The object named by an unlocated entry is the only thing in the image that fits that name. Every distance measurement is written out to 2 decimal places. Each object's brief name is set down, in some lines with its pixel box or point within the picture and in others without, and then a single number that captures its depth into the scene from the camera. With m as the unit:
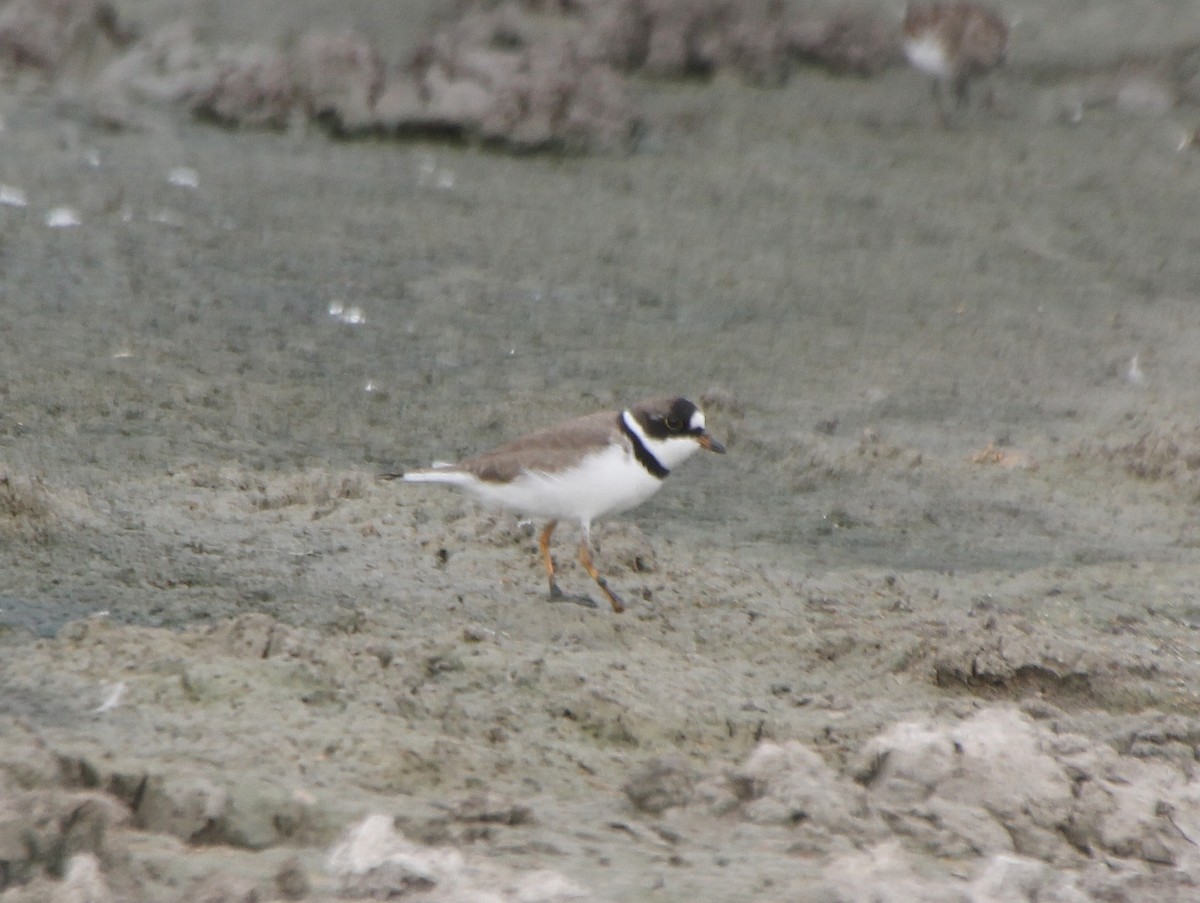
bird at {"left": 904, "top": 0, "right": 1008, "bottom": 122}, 26.83
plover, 11.89
